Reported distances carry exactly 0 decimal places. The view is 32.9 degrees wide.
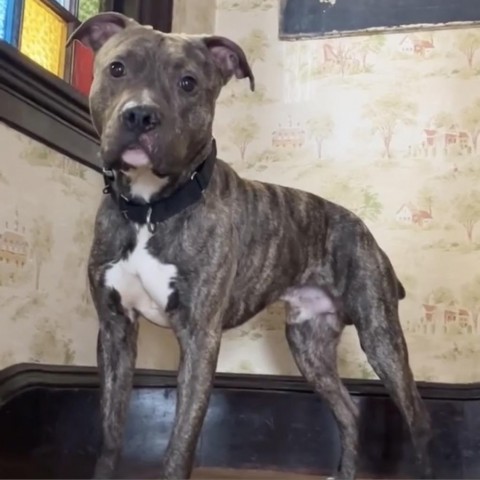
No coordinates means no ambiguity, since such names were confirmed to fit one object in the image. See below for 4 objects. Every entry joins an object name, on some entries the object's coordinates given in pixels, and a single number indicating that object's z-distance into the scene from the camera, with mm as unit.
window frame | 1869
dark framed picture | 2869
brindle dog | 1551
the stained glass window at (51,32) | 2125
